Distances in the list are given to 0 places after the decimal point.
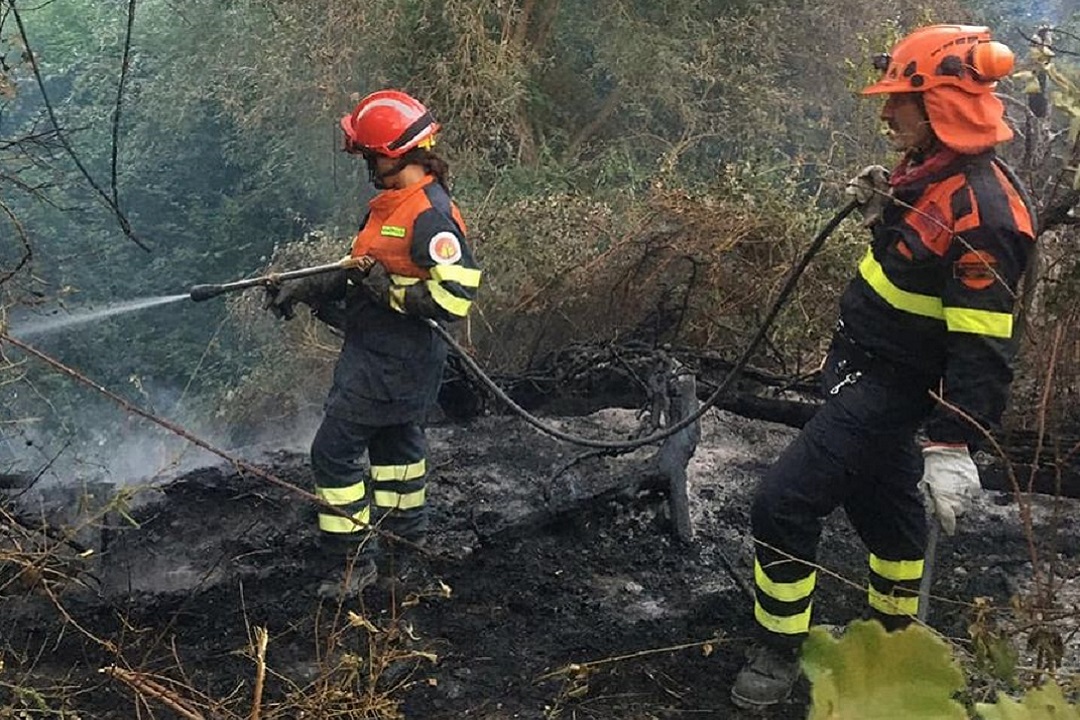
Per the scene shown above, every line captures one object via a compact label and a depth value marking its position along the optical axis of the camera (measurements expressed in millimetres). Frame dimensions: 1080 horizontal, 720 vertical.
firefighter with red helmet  4035
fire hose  3449
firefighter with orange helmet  2936
